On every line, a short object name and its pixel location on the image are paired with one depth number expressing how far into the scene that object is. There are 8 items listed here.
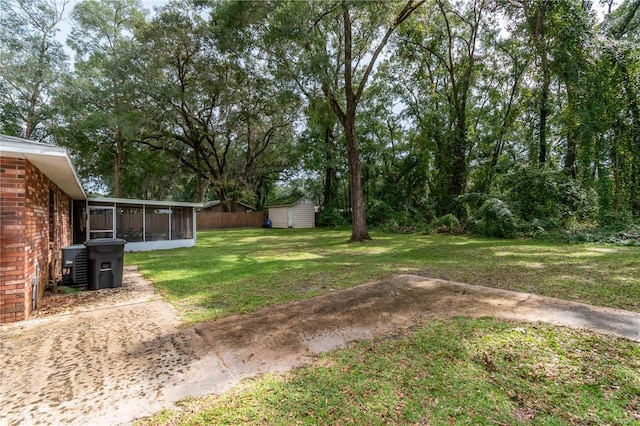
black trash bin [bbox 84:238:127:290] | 5.38
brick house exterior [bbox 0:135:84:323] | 3.55
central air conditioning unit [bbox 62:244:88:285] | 5.47
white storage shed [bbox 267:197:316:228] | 23.31
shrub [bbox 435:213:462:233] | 14.33
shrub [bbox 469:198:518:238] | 11.70
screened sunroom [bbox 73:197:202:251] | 10.06
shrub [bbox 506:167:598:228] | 11.48
